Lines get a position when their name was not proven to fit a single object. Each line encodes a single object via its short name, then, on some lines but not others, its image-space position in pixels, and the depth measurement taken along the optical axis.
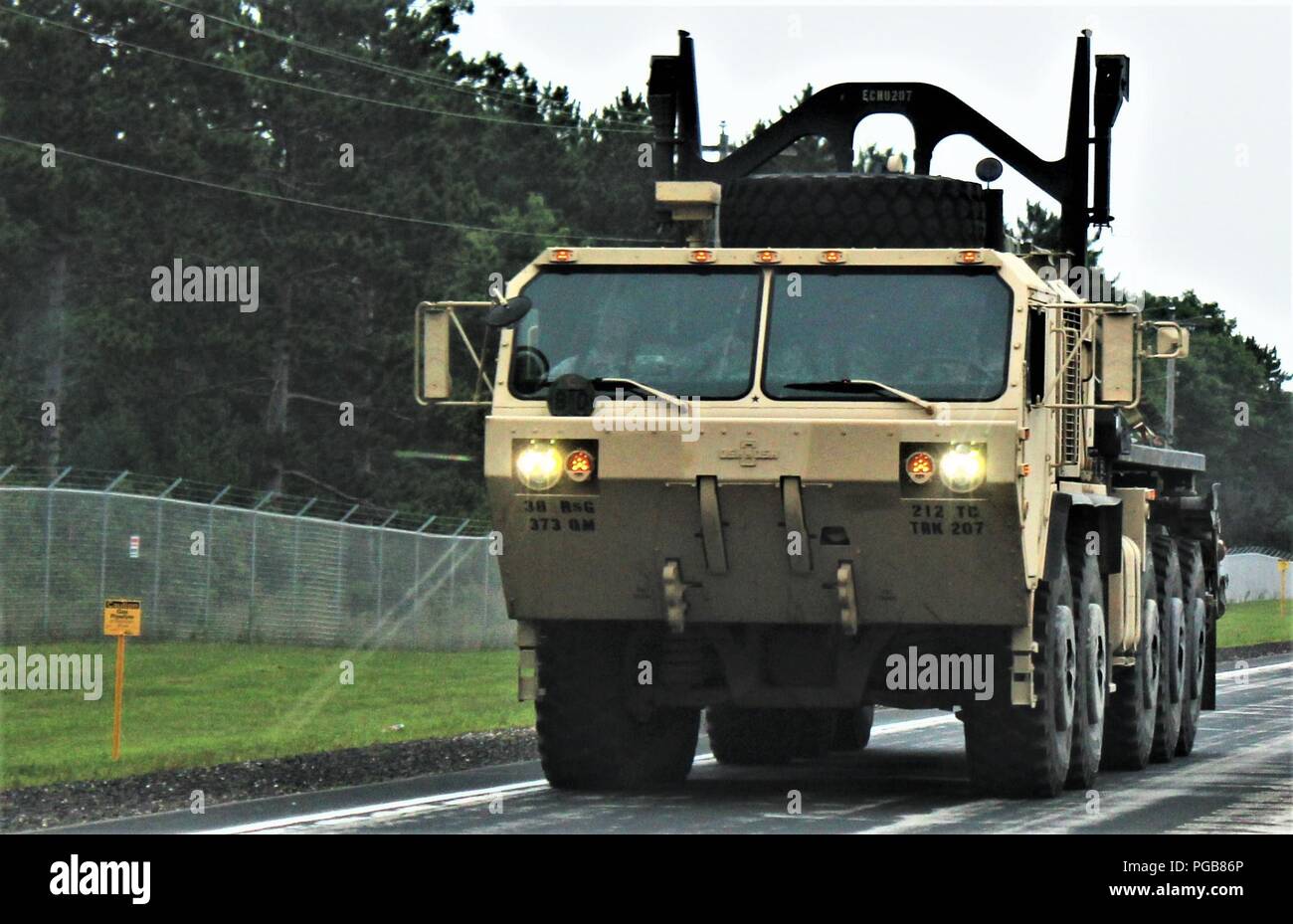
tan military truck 15.12
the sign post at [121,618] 19.34
